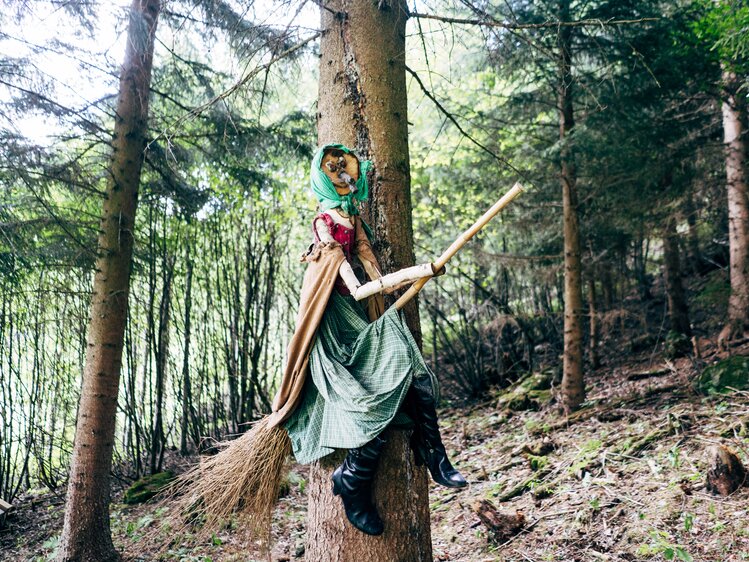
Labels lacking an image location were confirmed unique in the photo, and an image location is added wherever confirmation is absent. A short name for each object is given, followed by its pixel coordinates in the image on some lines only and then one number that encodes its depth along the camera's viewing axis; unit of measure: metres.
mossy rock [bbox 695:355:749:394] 5.20
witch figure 2.36
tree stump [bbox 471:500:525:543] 3.99
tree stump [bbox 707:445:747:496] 3.60
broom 2.84
